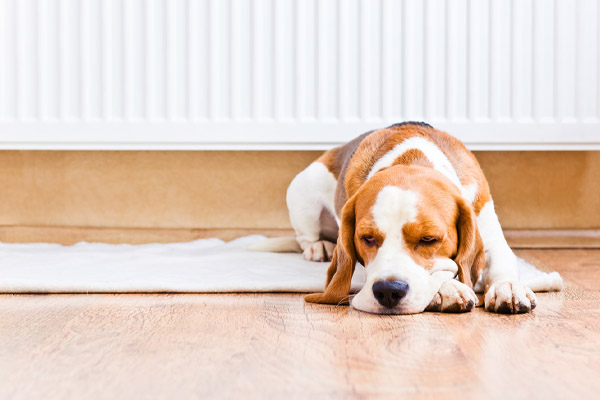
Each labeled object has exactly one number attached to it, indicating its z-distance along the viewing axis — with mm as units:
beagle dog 1244
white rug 1485
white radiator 2119
